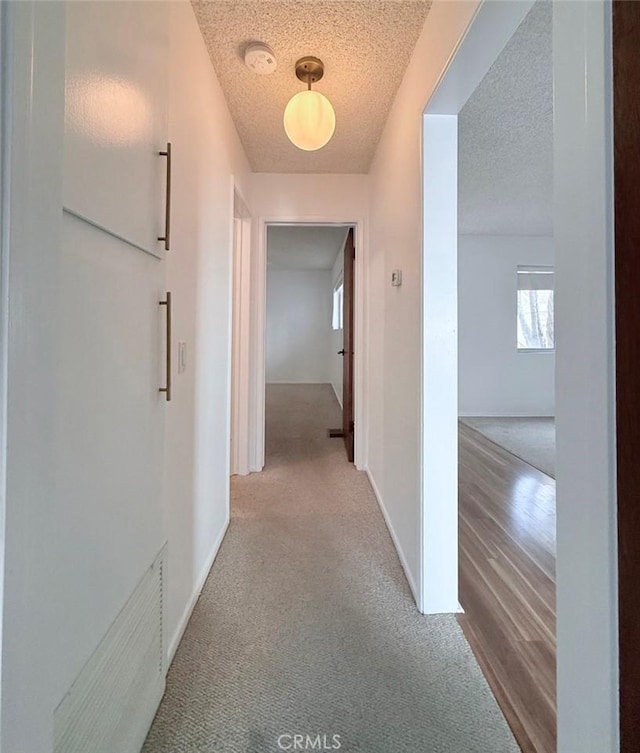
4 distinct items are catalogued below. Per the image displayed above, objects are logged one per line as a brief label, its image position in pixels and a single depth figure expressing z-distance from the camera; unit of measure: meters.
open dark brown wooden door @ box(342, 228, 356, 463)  3.57
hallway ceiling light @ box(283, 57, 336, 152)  1.69
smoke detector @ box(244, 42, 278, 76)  1.71
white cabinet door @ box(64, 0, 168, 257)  0.69
